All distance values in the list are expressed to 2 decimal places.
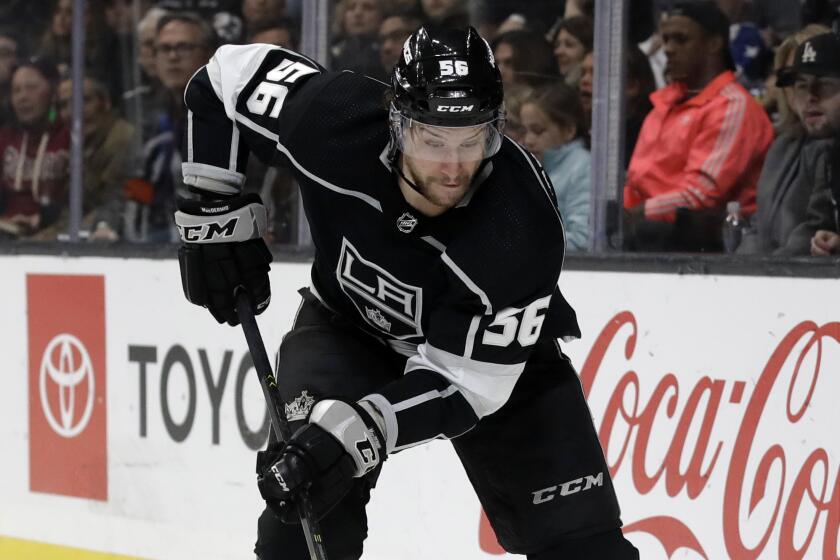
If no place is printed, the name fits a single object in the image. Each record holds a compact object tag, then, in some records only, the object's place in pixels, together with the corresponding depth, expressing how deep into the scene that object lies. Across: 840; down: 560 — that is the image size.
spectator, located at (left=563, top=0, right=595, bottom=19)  7.38
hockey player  4.77
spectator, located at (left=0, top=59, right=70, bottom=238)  9.49
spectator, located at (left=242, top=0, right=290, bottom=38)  8.53
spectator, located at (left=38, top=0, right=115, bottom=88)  9.37
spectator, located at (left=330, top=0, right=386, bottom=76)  8.14
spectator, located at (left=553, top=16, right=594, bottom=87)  7.42
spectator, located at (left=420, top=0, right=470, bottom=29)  7.79
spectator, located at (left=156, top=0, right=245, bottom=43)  8.74
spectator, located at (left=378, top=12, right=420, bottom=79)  7.98
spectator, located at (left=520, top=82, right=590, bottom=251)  7.44
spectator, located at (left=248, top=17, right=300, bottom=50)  8.47
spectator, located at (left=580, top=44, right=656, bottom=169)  7.26
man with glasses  8.95
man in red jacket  6.93
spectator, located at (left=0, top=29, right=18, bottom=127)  9.71
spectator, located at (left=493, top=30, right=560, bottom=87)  7.54
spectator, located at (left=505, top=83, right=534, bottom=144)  7.66
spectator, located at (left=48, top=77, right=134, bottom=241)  9.30
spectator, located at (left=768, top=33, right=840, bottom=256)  6.57
